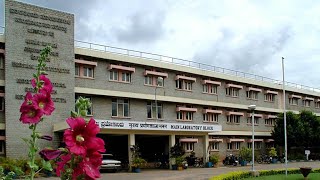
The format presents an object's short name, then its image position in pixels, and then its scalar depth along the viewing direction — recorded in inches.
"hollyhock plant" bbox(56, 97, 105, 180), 70.4
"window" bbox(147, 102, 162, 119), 1296.8
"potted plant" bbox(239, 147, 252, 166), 1475.1
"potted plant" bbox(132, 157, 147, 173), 1053.8
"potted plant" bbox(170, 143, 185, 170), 1143.6
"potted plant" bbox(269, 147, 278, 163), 1603.1
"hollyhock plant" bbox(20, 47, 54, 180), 81.1
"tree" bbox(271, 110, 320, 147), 1707.7
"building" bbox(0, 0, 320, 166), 974.4
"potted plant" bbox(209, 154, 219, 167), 1311.5
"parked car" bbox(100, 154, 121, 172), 1008.2
